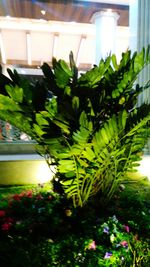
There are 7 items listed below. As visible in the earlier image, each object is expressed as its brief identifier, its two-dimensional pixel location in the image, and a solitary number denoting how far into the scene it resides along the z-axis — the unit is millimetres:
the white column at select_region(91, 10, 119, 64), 7371
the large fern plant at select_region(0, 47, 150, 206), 2607
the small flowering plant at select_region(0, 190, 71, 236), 2623
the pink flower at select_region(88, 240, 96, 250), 2374
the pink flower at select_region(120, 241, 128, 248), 2405
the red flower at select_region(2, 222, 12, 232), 2564
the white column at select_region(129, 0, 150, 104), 5730
